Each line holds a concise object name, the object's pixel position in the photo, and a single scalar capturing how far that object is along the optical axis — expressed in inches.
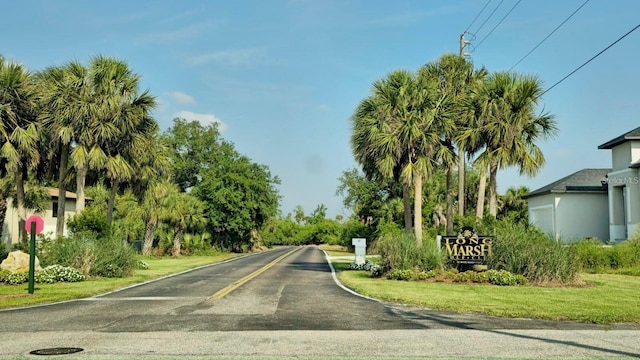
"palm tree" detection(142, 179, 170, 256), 1758.1
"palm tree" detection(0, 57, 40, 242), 1004.6
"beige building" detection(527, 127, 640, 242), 1379.2
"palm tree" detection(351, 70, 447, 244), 1000.9
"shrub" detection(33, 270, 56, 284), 787.4
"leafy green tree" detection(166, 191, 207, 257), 1855.3
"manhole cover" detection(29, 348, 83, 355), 324.8
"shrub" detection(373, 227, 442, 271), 868.6
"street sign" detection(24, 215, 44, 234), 713.3
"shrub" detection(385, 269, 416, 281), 831.1
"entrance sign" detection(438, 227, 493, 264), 847.7
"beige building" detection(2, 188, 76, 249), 1589.6
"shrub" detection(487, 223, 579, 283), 772.6
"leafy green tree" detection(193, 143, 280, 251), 2217.0
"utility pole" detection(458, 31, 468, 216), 1196.5
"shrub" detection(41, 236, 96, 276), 876.6
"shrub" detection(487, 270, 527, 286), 762.8
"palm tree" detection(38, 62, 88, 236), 1010.7
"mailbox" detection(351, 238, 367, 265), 1132.3
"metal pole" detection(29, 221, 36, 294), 663.1
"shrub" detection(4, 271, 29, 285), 762.2
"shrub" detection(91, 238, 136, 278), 899.4
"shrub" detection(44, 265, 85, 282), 808.3
